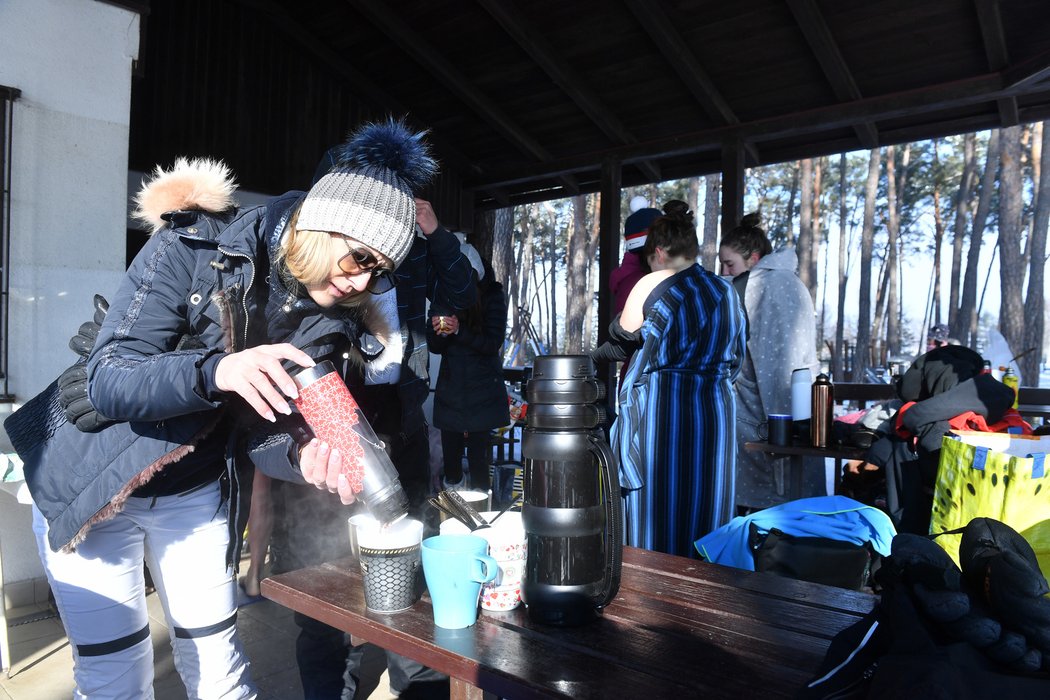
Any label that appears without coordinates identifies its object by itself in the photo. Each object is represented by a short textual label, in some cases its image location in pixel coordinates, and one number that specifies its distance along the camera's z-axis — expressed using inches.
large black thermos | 45.9
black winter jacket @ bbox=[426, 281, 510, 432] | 190.5
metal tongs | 54.3
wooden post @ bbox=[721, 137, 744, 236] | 218.1
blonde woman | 55.9
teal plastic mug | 44.8
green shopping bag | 89.3
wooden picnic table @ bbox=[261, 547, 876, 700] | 38.5
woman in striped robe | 102.8
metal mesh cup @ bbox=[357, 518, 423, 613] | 47.9
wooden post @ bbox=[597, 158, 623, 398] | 242.1
